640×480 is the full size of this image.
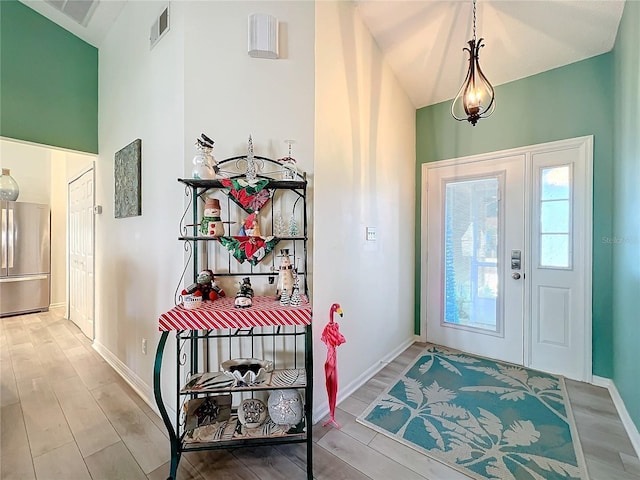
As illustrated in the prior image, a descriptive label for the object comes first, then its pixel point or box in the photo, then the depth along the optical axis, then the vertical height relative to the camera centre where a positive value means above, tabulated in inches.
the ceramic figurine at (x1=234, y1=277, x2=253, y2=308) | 57.0 -12.8
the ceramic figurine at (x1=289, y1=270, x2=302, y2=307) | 59.7 -13.3
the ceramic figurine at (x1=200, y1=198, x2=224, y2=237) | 60.2 +3.7
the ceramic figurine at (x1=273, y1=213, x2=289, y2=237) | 68.9 +2.7
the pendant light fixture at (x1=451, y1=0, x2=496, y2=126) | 70.5 +39.3
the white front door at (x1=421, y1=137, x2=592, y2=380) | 95.0 -6.9
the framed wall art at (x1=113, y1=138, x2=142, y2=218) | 85.4 +19.1
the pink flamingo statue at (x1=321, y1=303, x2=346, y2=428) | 67.7 -29.6
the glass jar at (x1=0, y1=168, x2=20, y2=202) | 162.2 +30.1
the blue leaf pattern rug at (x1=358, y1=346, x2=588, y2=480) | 59.7 -49.6
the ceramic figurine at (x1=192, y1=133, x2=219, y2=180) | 61.0 +17.4
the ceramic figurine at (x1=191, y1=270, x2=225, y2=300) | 59.5 -11.5
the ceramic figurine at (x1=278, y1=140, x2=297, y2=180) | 65.5 +17.5
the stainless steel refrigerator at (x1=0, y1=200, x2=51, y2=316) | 162.2 -13.7
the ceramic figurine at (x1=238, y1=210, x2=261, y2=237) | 62.8 +2.4
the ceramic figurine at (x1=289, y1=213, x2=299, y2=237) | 66.9 +2.3
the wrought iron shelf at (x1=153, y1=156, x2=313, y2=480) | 54.6 -16.2
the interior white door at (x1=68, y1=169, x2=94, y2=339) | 127.0 -8.4
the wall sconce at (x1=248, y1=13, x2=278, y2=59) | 66.9 +50.8
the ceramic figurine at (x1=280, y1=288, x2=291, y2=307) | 59.7 -13.7
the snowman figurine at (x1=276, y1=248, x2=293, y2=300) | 62.8 -8.9
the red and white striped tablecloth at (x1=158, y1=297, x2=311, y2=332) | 52.6 -16.0
